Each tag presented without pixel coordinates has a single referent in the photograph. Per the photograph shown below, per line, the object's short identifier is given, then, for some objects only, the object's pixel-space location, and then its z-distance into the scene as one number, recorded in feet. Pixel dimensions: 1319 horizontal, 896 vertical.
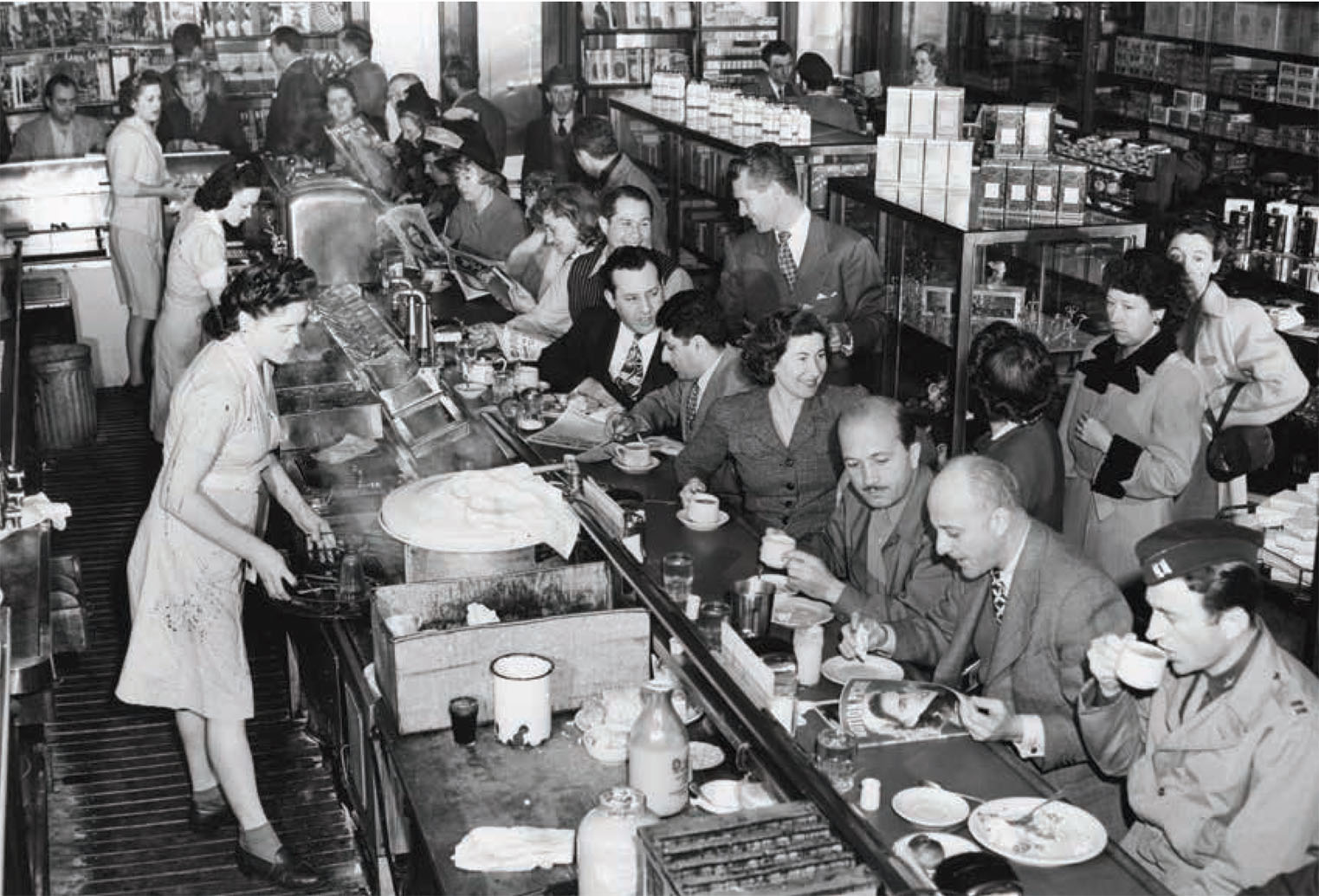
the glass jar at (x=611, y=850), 8.55
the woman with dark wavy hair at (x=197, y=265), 21.93
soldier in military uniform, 9.07
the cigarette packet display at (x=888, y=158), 21.83
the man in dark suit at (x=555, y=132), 34.19
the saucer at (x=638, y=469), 16.05
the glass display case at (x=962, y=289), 19.74
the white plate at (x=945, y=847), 8.25
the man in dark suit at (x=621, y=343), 17.90
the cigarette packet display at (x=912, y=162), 21.68
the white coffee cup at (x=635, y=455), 16.05
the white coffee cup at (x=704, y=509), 14.12
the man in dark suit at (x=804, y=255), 20.62
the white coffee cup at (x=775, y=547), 12.51
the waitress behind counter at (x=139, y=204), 28.27
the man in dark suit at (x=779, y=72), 37.27
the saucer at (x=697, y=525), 14.14
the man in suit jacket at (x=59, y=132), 33.04
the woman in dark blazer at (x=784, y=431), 14.84
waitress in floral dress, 13.15
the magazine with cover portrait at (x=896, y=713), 10.08
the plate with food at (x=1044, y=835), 8.71
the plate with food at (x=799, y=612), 11.93
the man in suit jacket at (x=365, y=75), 37.76
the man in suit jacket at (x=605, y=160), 25.12
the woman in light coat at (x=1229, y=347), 17.08
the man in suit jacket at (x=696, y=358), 16.66
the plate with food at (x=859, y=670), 11.02
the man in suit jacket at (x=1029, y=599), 10.75
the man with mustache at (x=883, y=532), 12.23
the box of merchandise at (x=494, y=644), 10.82
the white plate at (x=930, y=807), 9.12
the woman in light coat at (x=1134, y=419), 15.10
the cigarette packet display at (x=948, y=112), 21.63
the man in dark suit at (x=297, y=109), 36.70
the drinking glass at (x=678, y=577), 11.66
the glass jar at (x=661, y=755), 9.57
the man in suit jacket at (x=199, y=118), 35.81
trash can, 26.16
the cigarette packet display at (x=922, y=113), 21.66
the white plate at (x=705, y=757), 10.28
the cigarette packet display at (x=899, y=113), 21.77
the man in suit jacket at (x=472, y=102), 36.16
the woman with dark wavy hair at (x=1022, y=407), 13.87
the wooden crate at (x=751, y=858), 7.64
